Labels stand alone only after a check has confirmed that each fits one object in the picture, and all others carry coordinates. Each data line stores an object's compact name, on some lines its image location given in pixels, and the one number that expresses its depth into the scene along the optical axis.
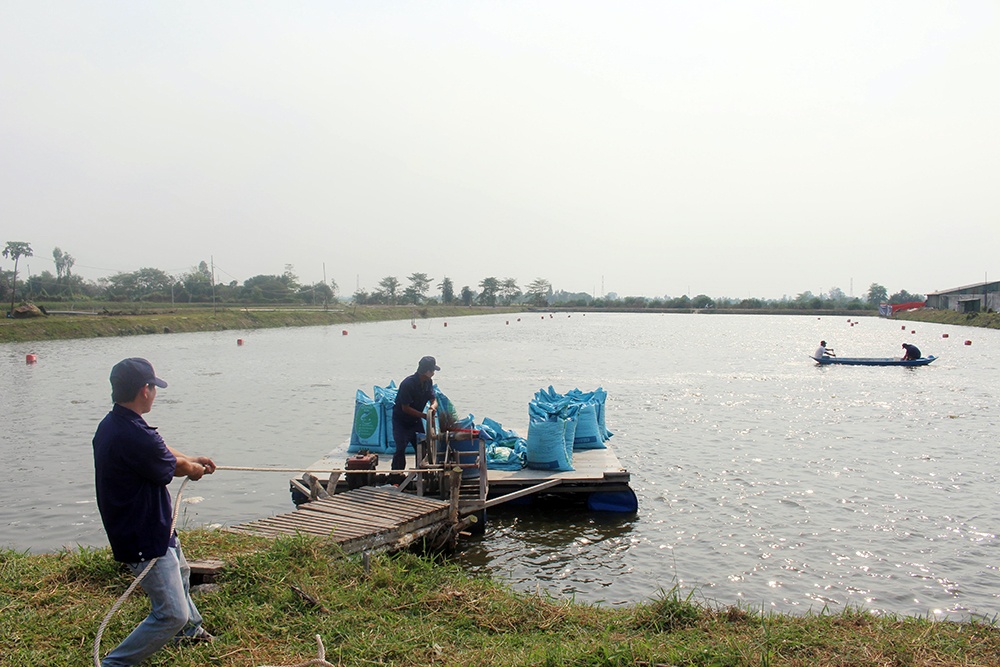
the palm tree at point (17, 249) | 76.00
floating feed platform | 9.85
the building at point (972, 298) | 71.88
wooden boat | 31.70
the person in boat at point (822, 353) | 33.49
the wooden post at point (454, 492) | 8.13
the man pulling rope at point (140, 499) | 3.92
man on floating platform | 9.34
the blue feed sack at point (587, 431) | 11.97
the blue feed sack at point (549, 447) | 10.46
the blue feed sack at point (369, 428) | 11.51
